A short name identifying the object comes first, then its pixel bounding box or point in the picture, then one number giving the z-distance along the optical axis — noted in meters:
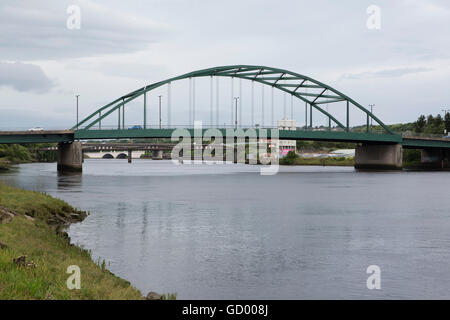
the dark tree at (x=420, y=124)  164.07
